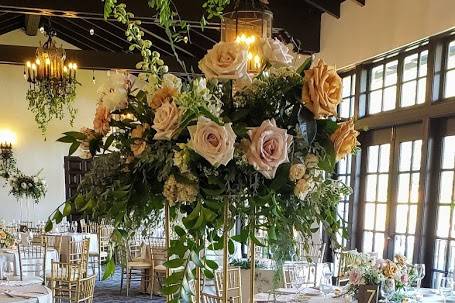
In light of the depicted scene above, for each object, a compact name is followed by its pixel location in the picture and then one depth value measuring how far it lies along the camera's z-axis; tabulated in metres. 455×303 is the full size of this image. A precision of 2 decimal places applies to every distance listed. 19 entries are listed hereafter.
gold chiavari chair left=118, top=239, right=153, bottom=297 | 7.84
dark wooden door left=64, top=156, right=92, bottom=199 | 11.93
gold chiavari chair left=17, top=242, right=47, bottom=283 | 7.18
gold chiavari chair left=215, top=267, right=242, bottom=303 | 4.66
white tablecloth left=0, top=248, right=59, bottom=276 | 6.80
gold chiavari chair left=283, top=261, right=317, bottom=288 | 5.05
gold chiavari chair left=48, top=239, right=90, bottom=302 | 6.27
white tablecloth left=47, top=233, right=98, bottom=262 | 9.07
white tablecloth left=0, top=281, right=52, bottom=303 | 4.19
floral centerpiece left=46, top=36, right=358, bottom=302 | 1.06
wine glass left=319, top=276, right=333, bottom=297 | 4.49
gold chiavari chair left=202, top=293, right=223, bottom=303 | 3.32
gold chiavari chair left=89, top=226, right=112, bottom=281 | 9.17
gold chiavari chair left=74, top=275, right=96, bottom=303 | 5.39
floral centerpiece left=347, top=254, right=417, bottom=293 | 3.53
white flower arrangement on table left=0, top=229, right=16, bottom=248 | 6.15
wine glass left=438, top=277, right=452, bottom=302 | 3.98
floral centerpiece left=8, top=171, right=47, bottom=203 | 10.38
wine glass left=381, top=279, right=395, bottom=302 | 3.61
